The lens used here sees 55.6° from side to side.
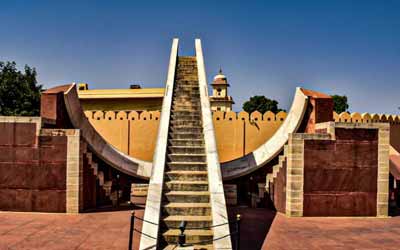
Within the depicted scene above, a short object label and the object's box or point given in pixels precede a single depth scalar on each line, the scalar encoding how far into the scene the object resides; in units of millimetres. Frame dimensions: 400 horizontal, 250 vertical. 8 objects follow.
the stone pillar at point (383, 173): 9414
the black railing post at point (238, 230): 5699
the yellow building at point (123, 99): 22906
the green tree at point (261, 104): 47006
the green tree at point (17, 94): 21672
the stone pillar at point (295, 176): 9133
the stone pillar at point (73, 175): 9055
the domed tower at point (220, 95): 38594
